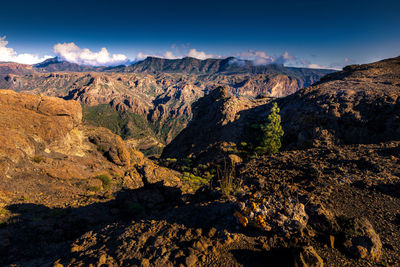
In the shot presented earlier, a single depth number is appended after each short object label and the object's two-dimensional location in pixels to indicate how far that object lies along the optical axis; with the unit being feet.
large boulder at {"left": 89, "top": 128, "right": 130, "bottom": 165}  78.35
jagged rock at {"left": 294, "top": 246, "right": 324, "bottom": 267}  15.90
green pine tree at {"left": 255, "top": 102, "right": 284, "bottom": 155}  87.97
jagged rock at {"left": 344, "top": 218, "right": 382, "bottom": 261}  17.60
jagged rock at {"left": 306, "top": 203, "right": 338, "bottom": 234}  19.99
